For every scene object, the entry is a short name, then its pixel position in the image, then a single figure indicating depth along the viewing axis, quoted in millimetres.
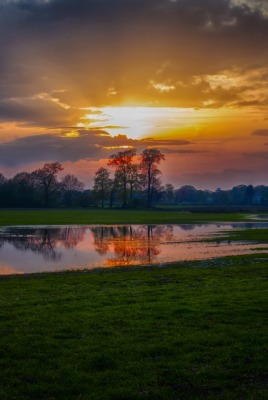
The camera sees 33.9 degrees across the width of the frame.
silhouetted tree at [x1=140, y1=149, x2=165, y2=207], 166000
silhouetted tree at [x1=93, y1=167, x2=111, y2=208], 186375
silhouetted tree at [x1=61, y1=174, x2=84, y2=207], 194325
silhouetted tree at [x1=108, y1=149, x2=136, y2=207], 172250
